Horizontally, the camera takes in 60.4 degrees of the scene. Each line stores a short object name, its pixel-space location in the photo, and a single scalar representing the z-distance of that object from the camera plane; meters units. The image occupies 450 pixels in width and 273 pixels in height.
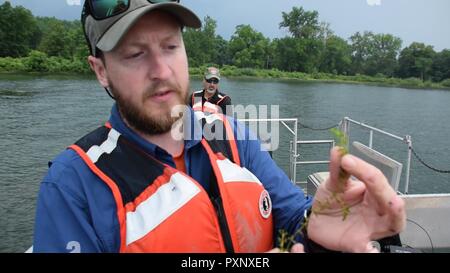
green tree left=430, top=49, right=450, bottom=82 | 65.44
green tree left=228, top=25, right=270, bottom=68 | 73.56
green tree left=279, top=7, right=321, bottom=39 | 78.00
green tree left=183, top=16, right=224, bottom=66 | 67.94
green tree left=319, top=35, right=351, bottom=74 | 74.75
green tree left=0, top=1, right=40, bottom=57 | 61.72
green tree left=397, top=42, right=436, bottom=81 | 67.75
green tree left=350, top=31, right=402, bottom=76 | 75.00
